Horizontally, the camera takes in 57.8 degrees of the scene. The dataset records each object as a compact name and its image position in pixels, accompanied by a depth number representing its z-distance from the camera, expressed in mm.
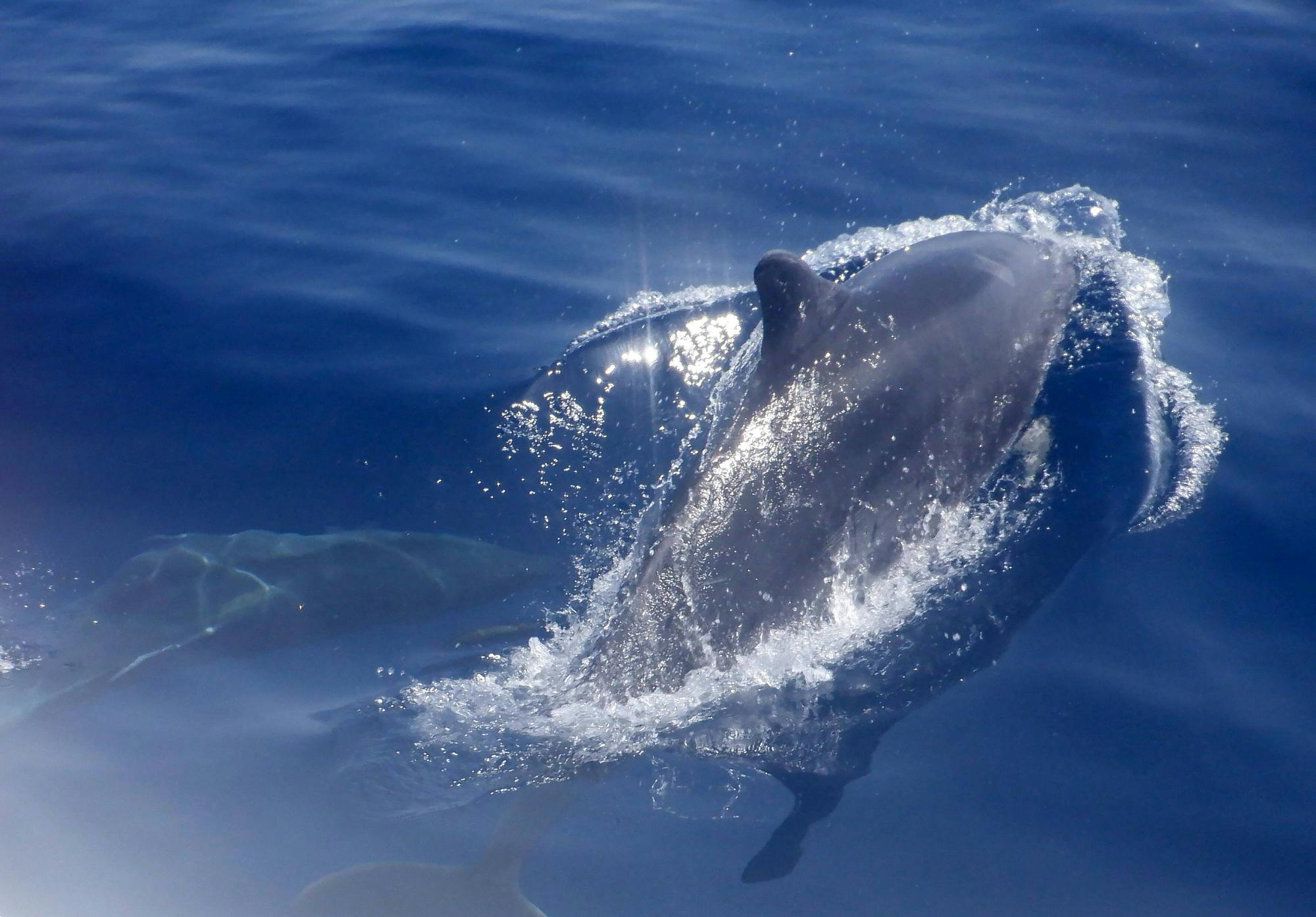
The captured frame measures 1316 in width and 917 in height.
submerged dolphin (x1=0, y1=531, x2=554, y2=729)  8914
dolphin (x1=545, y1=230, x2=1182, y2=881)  7469
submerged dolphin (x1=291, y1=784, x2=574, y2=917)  6449
